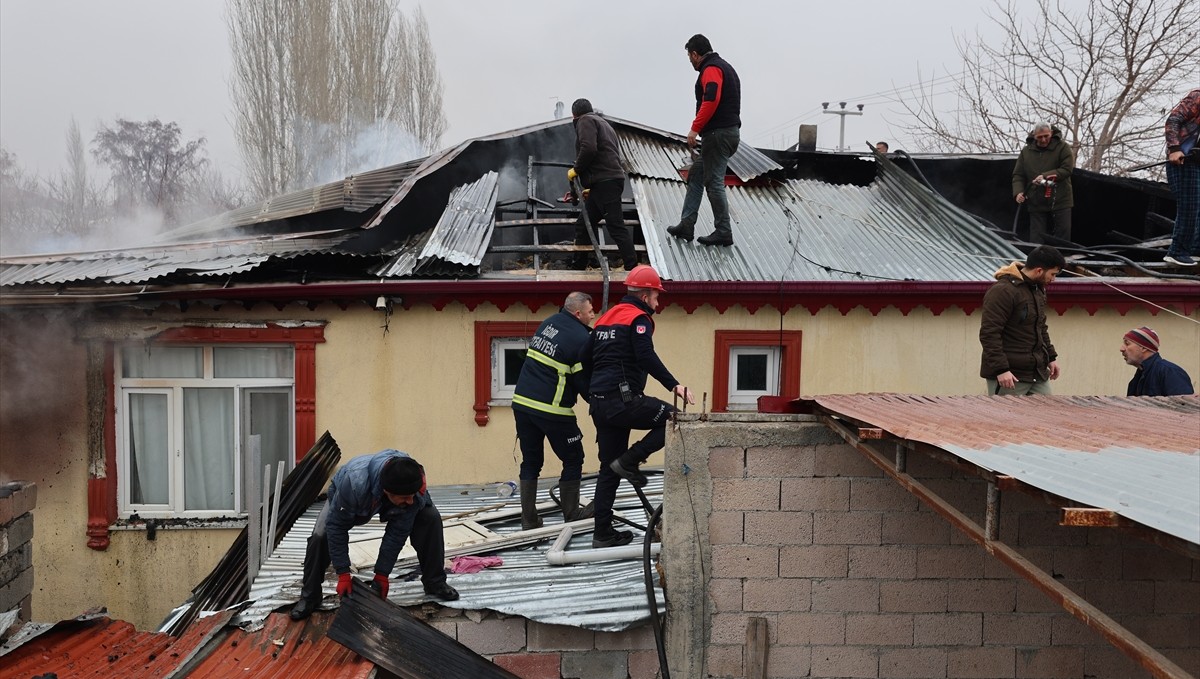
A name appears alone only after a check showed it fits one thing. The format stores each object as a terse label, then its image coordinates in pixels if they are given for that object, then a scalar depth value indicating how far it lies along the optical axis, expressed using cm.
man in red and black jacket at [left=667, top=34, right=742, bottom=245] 796
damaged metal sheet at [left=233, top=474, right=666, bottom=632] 505
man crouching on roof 482
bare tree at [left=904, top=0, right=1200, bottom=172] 1800
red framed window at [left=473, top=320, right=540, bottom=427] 798
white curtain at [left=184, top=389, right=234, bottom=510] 822
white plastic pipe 563
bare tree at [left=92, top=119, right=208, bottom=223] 3203
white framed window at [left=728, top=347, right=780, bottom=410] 819
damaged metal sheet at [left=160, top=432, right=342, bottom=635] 605
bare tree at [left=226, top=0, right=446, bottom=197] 2517
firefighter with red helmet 545
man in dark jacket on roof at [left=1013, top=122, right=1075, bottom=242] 1012
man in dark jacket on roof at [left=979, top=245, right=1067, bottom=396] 621
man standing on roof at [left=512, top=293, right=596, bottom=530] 593
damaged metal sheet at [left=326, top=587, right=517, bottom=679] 462
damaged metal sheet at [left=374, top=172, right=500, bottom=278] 782
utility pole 3431
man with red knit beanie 625
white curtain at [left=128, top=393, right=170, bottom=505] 820
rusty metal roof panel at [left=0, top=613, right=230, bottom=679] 475
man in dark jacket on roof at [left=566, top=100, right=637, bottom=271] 806
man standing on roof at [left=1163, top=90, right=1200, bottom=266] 880
